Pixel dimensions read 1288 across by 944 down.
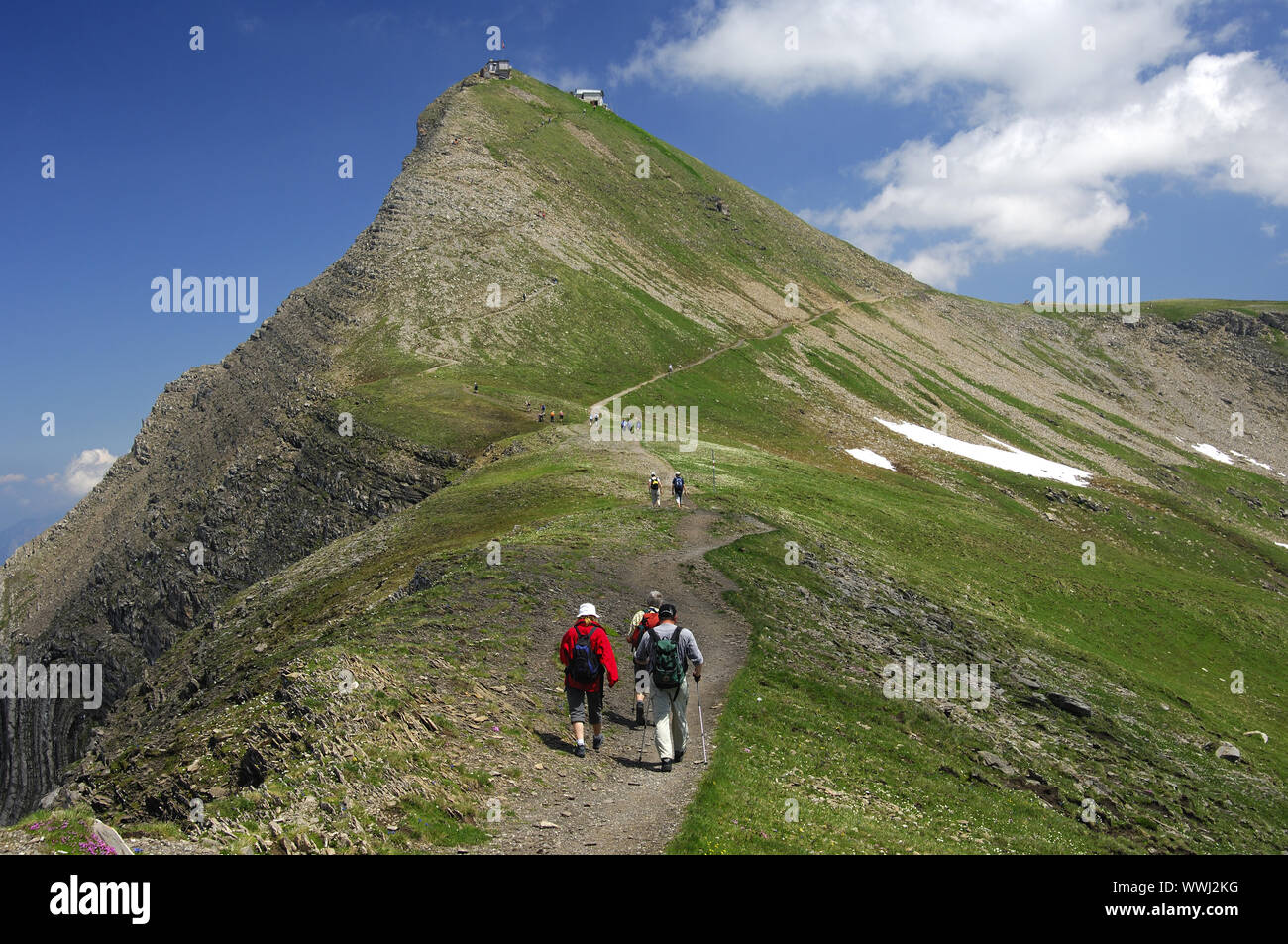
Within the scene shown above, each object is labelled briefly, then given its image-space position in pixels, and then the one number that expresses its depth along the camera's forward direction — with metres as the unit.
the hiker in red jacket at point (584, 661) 18.11
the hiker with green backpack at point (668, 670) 17.77
